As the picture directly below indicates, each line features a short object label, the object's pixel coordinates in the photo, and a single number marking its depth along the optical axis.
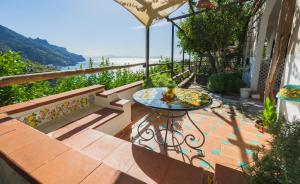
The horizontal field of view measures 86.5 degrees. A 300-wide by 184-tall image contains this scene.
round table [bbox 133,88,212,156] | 1.96
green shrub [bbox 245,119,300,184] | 0.85
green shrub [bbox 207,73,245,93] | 6.02
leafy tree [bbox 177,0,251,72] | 6.16
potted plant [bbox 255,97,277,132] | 2.96
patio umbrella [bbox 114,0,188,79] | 3.06
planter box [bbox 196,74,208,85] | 8.04
